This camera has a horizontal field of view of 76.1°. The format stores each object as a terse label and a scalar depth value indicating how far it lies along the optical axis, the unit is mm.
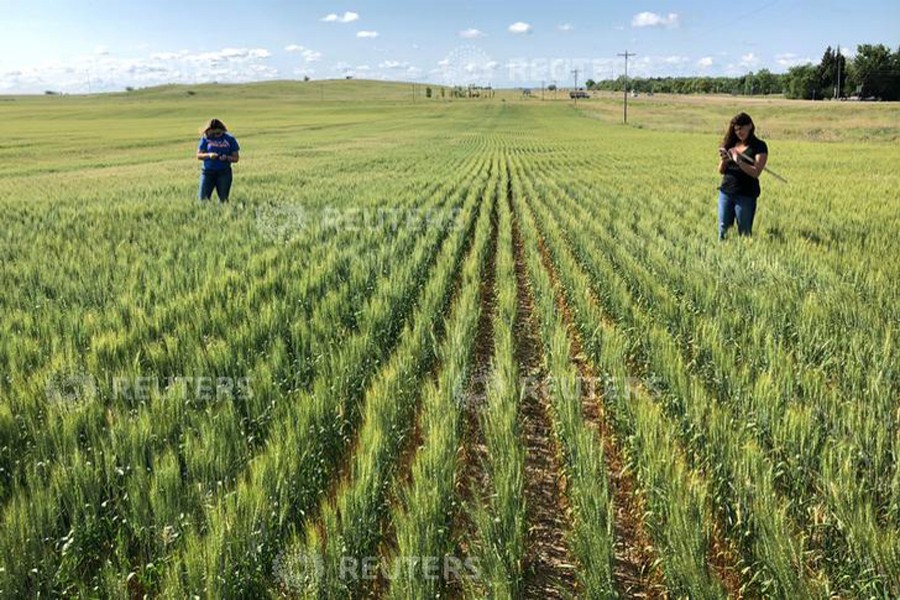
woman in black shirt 7562
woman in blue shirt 10325
